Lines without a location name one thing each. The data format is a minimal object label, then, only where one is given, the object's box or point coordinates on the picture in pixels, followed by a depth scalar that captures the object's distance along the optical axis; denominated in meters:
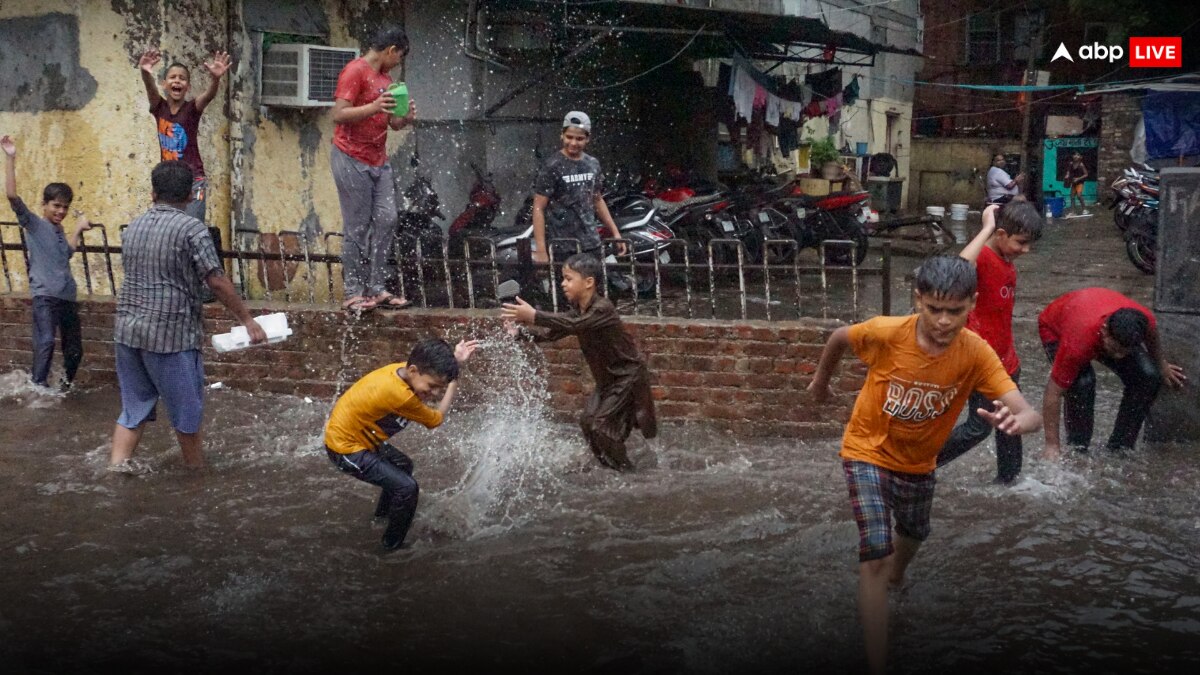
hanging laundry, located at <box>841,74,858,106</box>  18.61
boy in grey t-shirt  7.62
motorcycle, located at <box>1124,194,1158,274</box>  13.88
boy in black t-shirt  7.93
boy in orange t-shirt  4.12
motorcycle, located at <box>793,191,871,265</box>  14.35
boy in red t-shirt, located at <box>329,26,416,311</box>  7.34
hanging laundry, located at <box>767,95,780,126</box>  15.66
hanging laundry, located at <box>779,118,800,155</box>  16.78
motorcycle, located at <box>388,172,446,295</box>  10.28
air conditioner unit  9.66
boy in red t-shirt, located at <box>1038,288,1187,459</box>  6.31
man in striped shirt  6.07
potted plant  22.11
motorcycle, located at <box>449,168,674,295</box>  10.56
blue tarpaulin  21.47
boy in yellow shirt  5.14
